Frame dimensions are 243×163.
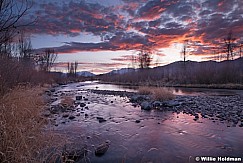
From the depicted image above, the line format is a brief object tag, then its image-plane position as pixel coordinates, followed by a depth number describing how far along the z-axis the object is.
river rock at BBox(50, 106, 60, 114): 9.62
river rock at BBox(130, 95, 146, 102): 14.55
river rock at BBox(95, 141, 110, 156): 4.56
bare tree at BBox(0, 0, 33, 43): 3.41
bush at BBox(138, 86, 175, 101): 13.01
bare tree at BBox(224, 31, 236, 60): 33.97
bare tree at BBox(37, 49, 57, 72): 40.04
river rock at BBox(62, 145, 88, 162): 3.95
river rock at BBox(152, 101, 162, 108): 11.93
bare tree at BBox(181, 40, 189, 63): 43.07
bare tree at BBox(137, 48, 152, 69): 45.38
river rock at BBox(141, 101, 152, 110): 10.85
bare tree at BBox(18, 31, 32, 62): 25.37
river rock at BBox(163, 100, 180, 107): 11.67
